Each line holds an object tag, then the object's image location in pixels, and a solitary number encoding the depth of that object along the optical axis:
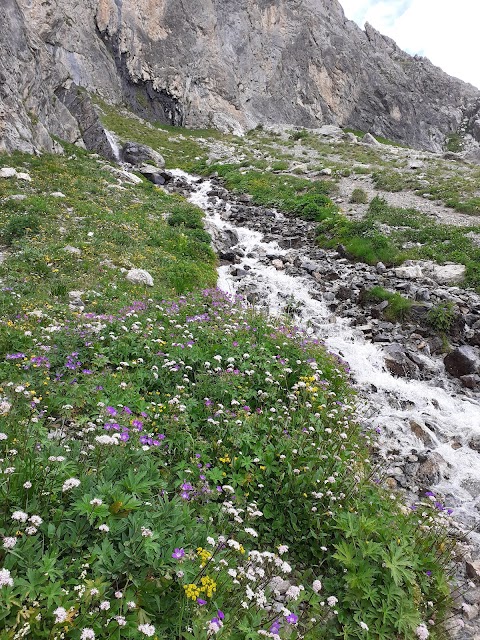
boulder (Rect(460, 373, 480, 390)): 10.64
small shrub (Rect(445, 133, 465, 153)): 97.54
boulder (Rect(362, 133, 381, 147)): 62.87
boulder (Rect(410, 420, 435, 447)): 8.39
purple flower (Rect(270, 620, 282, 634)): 3.13
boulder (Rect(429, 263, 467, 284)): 15.45
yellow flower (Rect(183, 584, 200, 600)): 2.90
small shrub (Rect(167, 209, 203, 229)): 19.53
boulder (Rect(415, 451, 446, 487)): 7.30
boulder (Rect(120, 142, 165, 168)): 36.57
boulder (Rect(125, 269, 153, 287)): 11.68
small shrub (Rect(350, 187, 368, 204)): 26.59
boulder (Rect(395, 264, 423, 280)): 15.88
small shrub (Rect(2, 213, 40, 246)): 13.14
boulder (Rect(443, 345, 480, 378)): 11.05
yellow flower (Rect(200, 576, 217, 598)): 3.02
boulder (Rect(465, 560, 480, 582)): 5.26
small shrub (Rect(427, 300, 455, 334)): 12.53
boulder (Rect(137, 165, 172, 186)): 33.06
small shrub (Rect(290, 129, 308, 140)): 58.45
